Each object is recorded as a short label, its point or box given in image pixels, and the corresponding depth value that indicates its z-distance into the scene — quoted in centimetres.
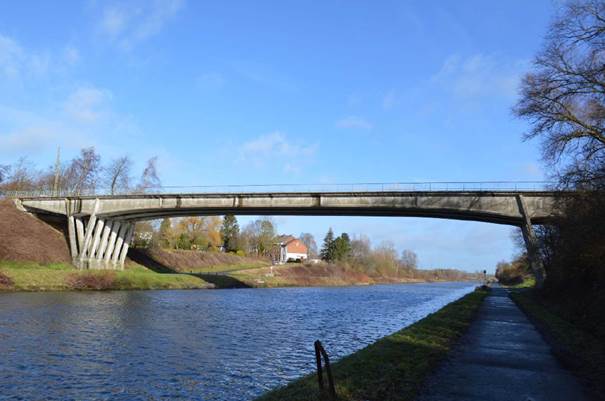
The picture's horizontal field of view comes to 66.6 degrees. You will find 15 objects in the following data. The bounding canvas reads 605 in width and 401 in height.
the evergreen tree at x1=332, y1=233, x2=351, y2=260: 13862
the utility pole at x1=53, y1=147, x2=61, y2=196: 7091
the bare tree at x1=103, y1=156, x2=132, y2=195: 7425
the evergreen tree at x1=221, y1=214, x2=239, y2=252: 12400
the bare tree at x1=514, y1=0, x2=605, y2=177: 2184
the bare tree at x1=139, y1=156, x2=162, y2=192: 8050
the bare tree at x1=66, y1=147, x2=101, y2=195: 7450
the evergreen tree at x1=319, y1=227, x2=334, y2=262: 14044
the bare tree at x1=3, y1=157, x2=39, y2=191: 8125
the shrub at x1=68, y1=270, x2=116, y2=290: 4547
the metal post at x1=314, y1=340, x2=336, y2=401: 780
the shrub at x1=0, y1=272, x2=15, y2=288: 3956
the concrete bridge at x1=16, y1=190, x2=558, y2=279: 4297
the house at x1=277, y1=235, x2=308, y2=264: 17038
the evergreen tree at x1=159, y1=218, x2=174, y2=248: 9865
